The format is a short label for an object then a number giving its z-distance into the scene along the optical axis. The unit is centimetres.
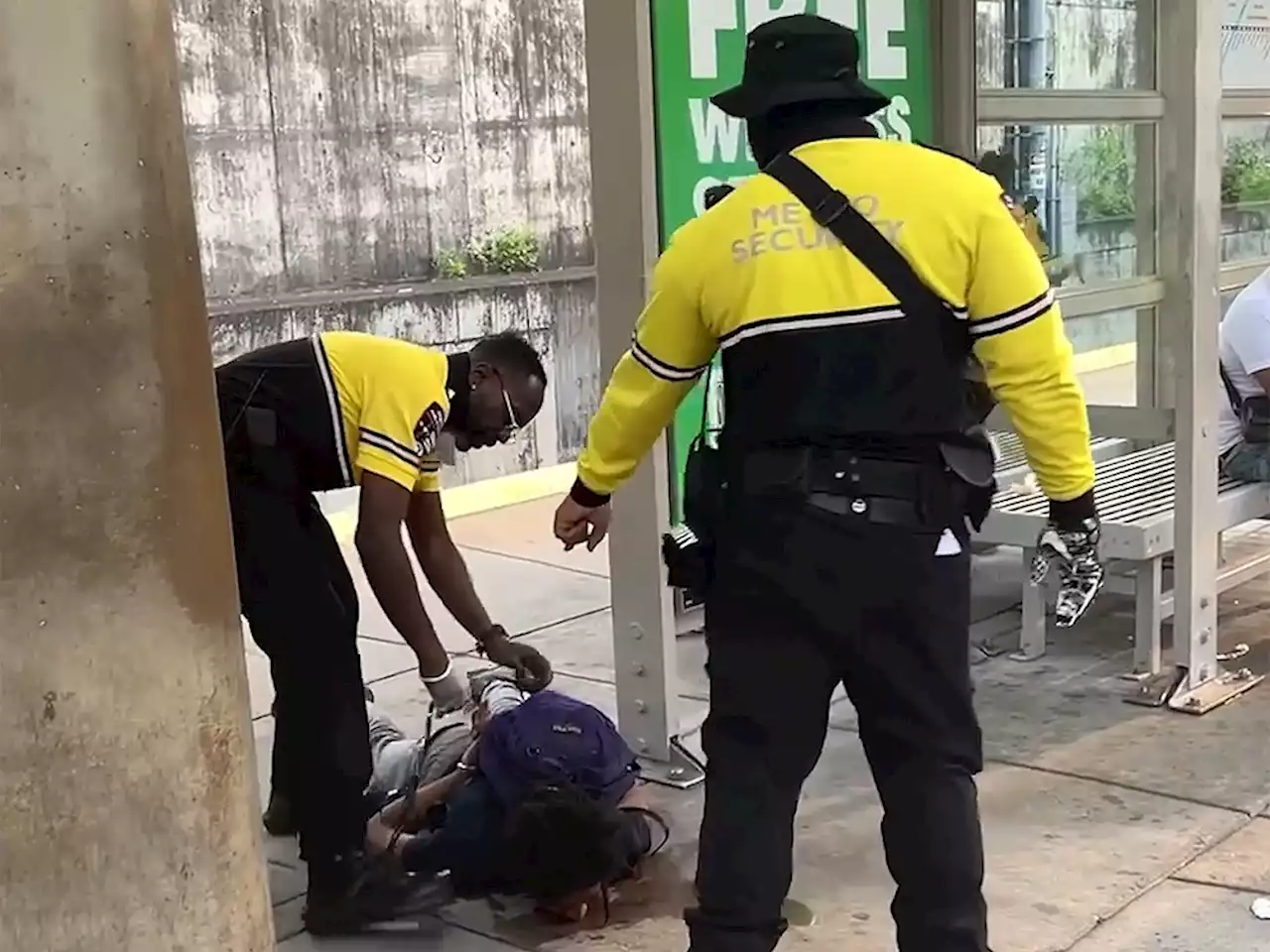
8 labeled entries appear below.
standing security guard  283
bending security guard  366
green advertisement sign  486
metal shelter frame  444
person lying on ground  375
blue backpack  387
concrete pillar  218
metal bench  519
